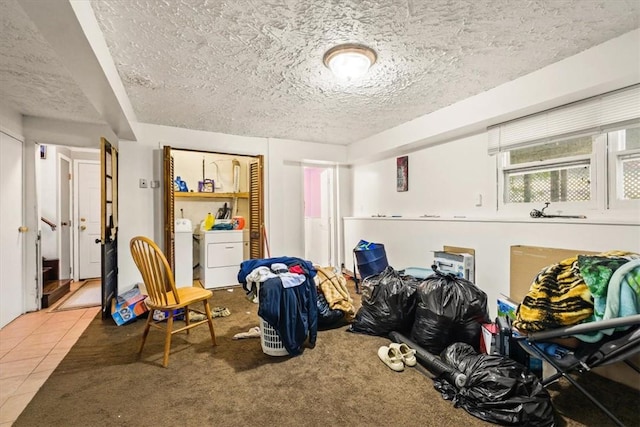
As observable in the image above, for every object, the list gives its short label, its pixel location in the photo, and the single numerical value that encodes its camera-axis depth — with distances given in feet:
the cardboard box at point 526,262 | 7.38
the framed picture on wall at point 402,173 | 13.30
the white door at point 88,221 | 15.74
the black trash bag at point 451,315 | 6.88
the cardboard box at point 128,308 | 9.72
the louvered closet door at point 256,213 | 13.92
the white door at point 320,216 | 17.57
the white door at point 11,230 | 9.46
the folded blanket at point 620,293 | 4.05
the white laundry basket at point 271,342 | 7.27
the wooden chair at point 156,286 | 6.95
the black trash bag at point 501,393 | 4.81
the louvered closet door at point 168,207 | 12.00
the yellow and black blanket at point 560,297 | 4.46
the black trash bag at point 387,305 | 7.99
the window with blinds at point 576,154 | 6.88
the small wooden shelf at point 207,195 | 15.18
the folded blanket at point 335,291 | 9.12
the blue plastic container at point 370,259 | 12.18
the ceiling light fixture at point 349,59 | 6.71
